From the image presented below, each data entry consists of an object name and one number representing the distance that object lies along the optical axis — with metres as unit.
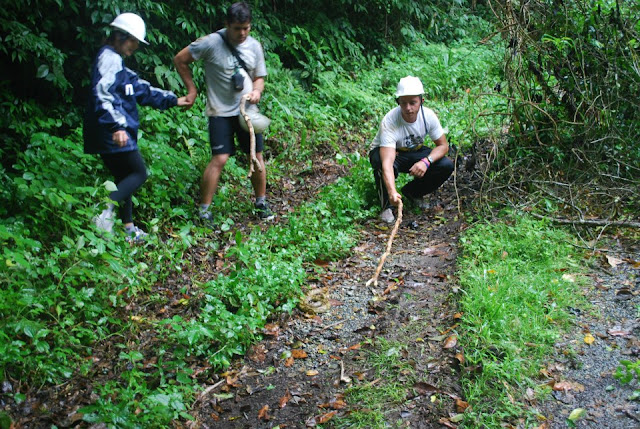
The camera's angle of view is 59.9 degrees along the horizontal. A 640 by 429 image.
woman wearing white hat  4.35
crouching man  5.50
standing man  5.15
